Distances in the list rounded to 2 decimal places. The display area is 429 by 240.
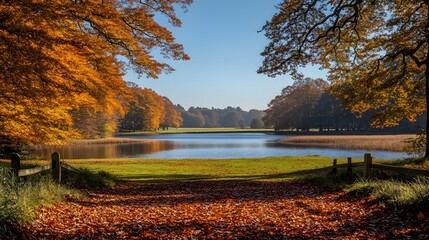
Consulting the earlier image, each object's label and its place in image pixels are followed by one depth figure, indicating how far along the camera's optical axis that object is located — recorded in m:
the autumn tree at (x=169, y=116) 133.10
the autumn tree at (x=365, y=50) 16.83
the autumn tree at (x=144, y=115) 101.19
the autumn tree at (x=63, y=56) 8.21
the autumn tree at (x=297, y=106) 96.56
